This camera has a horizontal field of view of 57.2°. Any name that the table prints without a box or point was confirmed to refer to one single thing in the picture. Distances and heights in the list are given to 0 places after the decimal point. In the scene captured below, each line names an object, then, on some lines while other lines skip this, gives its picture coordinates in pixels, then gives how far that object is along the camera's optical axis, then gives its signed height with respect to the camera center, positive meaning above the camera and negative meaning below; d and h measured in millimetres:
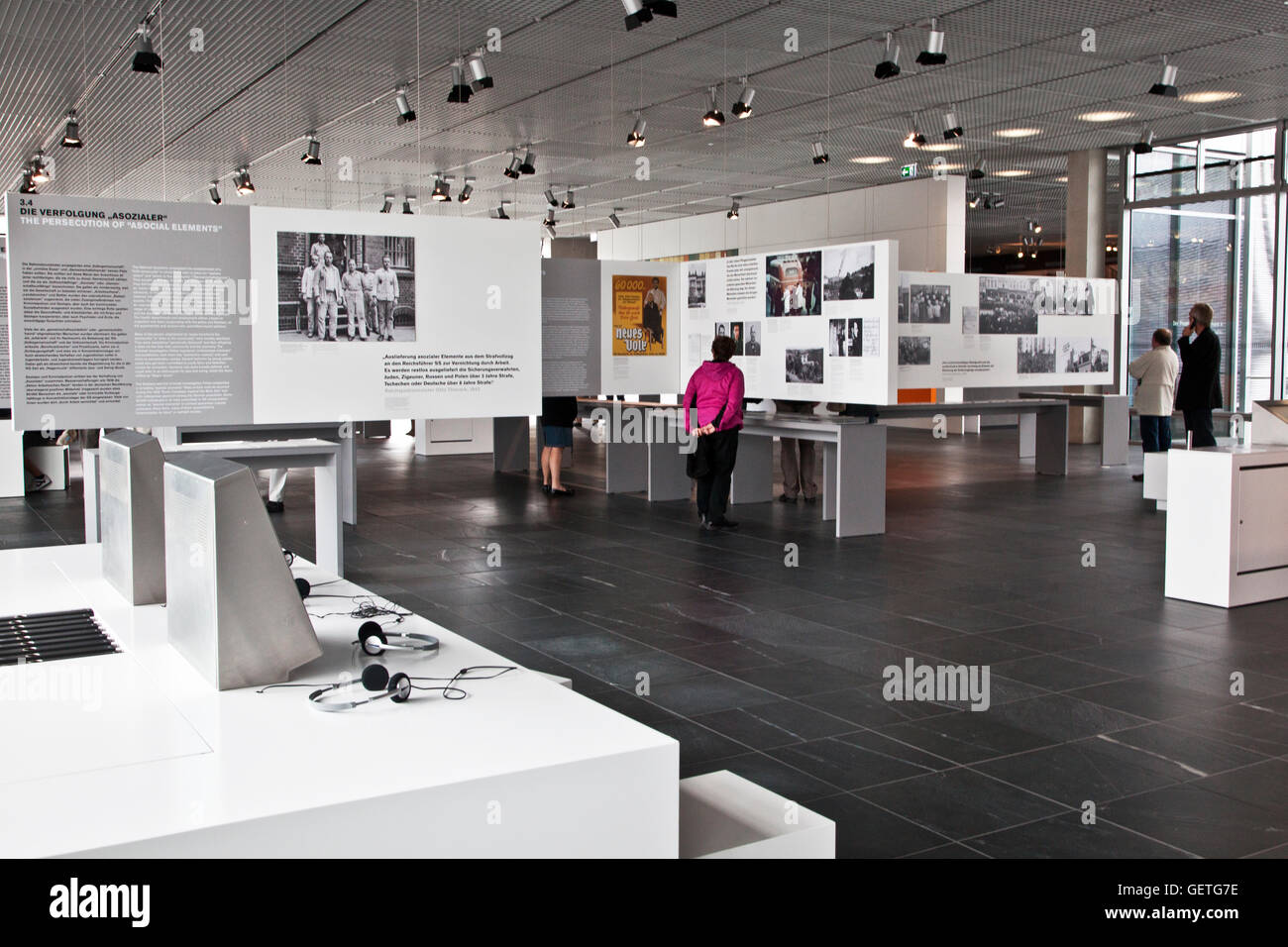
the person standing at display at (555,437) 11719 -473
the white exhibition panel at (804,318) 9500 +627
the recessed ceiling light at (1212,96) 13344 +3351
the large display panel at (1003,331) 11836 +630
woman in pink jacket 9438 -278
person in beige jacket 12086 -6
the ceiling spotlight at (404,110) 11555 +2765
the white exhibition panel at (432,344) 6199 +260
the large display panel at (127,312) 5609 +387
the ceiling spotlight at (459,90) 10289 +2619
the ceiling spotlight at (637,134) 12508 +2733
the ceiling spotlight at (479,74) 9633 +2633
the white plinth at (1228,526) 6578 -772
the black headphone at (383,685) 2336 -588
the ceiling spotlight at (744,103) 11242 +2748
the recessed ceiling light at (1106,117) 14477 +3364
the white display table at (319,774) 1778 -631
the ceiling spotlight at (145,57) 8578 +2440
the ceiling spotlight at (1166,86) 10945 +2815
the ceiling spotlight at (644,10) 7449 +2411
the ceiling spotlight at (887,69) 9898 +2693
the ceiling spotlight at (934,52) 9484 +2777
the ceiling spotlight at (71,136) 12102 +2713
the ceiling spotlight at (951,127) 13352 +3000
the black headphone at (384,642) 2738 -584
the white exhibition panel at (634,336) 10297 +487
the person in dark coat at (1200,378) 11109 +106
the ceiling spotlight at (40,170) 14859 +2822
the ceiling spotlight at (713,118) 11522 +2660
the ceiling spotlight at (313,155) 14328 +2889
